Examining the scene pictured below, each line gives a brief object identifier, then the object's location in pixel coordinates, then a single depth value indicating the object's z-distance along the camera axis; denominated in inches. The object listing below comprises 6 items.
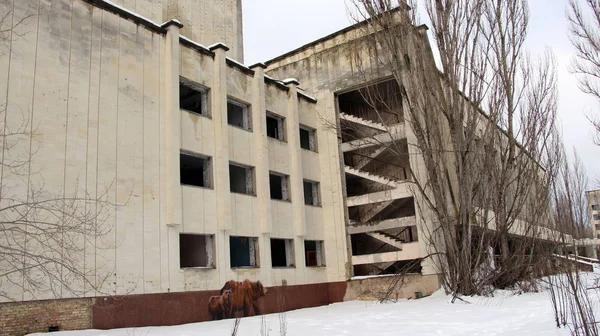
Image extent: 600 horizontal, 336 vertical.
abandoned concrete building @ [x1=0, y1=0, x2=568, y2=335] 479.8
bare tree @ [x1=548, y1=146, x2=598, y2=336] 221.8
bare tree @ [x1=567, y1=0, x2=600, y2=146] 705.6
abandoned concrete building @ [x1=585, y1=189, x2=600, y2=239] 3592.5
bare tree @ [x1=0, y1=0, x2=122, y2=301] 426.9
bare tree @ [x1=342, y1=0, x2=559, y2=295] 682.8
